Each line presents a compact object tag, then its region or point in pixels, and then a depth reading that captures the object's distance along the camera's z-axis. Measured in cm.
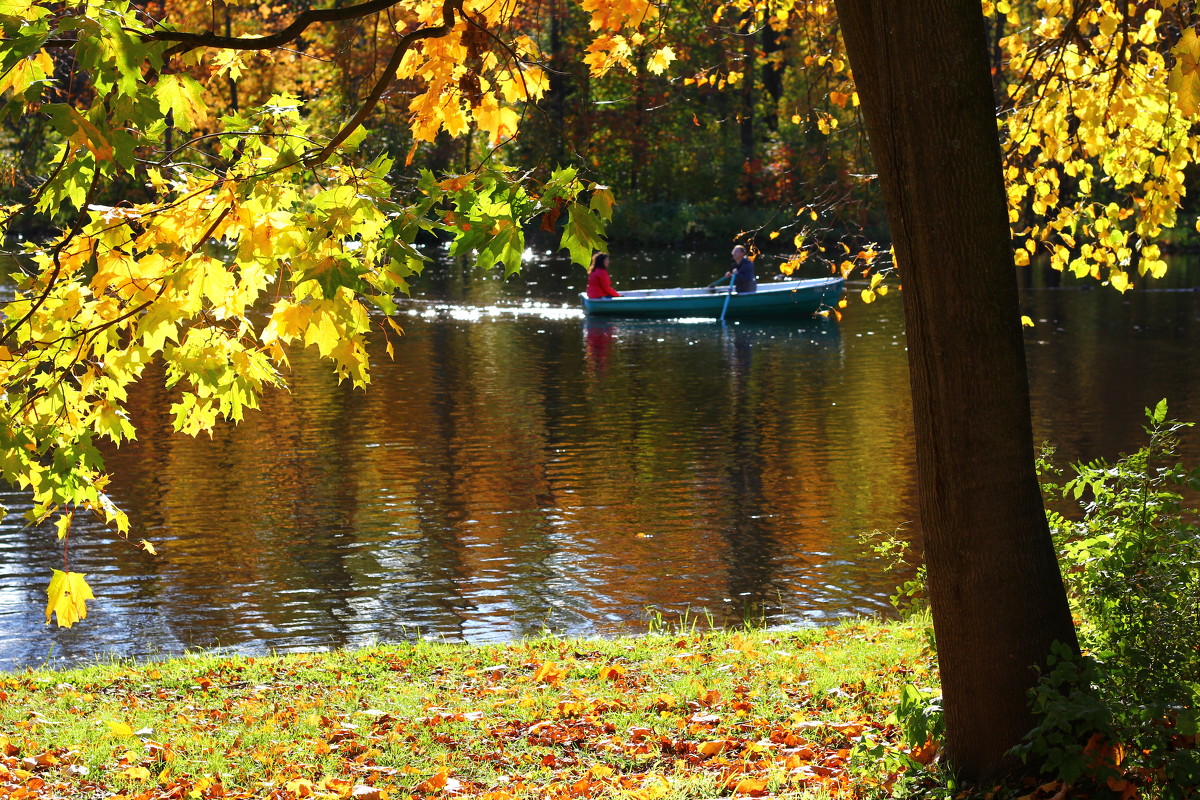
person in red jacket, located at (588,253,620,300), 5831
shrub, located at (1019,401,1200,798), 819
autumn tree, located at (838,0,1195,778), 837
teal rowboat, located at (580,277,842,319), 5784
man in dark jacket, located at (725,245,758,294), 5794
